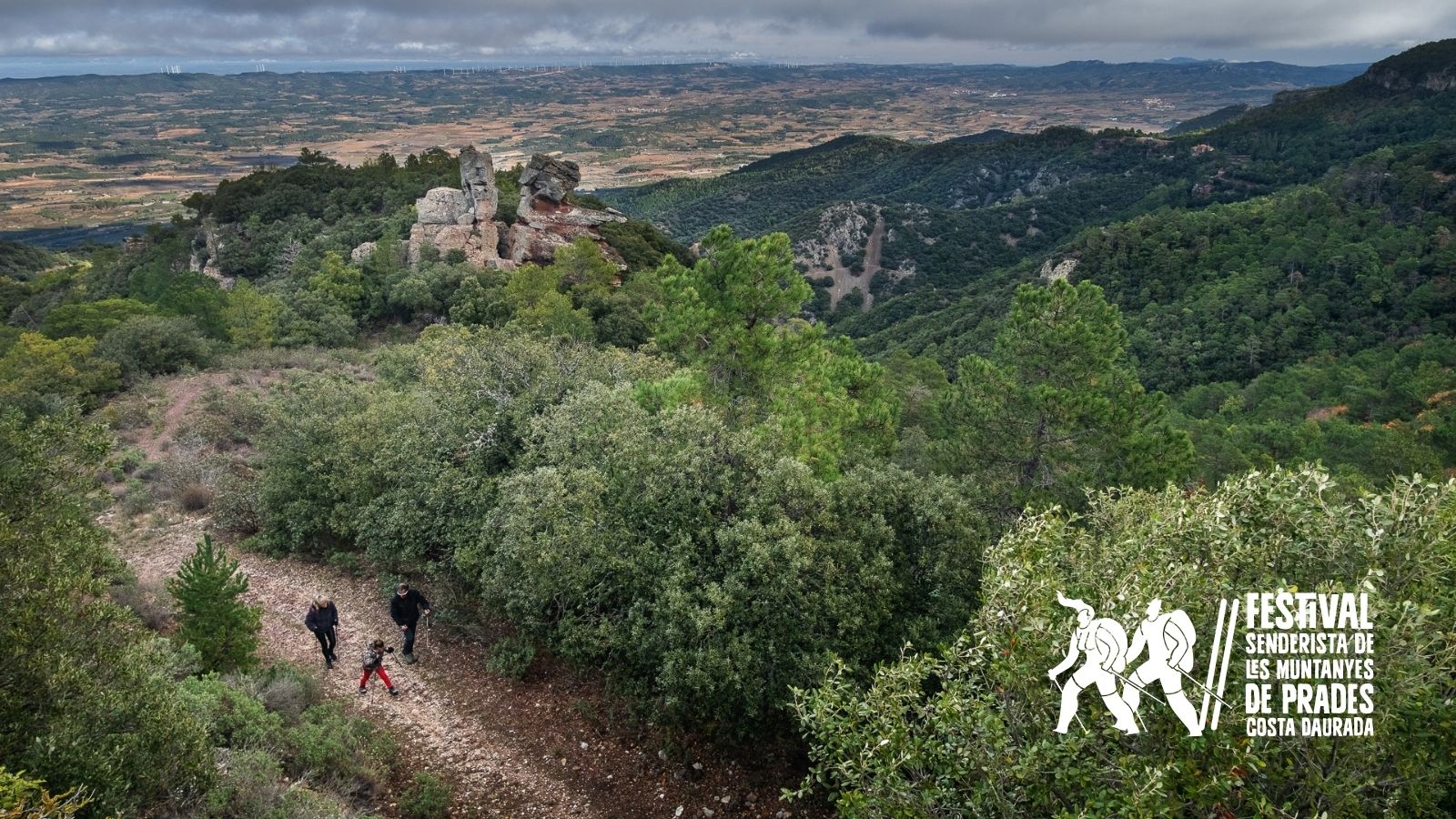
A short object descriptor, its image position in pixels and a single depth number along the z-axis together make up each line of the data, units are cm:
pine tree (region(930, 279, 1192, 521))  1529
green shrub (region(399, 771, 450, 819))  921
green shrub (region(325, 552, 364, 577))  1538
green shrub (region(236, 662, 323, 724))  1012
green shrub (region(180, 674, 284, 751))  854
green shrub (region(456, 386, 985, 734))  973
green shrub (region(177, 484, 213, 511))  1792
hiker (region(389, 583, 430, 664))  1217
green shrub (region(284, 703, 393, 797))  908
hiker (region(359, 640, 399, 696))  1160
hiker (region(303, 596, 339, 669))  1200
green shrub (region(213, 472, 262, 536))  1698
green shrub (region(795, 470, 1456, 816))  441
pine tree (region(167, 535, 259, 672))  1027
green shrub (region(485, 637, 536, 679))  1214
